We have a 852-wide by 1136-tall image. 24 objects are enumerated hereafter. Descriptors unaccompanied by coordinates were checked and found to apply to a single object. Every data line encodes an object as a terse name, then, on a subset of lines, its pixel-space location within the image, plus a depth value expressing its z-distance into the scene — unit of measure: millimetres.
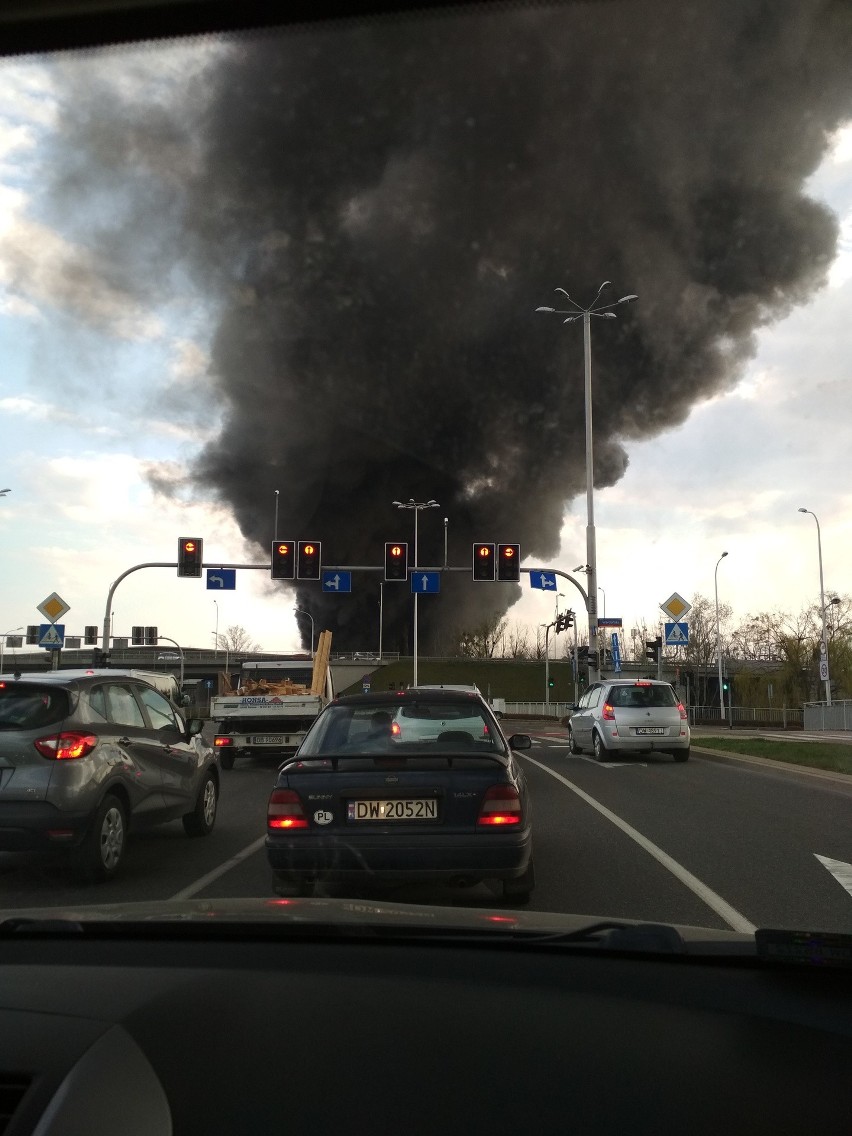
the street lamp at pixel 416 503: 57584
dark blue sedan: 5754
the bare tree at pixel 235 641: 119600
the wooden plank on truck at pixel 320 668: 22991
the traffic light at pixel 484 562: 29484
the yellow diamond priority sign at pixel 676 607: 23969
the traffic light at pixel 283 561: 29516
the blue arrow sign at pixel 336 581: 36275
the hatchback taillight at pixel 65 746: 7195
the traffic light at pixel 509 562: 29688
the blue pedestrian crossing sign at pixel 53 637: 24188
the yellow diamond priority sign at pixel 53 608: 23797
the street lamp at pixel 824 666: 44734
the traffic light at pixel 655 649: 28141
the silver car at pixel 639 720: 19312
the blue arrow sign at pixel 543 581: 31500
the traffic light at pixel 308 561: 29484
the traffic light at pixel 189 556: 28812
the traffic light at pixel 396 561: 30000
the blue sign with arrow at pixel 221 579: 32594
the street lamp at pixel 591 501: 30797
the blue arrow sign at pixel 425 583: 40188
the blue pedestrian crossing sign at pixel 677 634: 23719
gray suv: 7039
